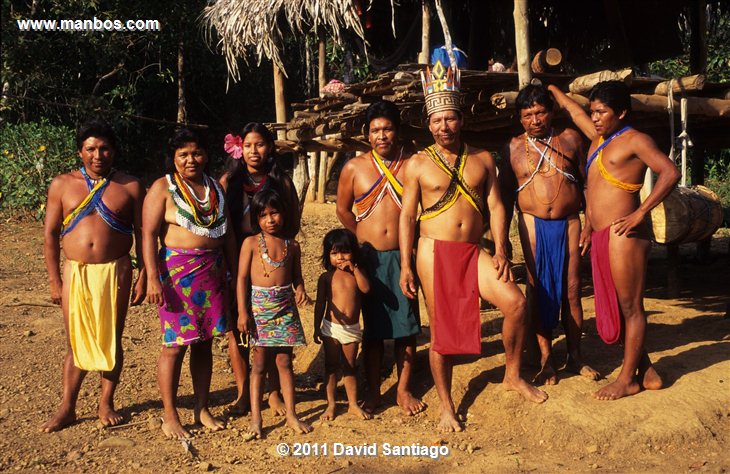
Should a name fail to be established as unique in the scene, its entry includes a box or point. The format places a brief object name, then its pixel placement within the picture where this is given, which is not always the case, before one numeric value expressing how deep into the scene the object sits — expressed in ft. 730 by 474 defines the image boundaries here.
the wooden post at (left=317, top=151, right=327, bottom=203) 43.98
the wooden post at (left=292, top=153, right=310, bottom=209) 36.01
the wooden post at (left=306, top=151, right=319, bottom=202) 45.11
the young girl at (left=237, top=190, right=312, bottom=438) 14.56
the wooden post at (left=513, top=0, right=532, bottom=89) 20.11
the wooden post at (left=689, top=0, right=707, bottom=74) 27.27
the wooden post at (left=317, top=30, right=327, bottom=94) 40.22
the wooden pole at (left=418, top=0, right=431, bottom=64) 28.40
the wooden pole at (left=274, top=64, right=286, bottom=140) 38.06
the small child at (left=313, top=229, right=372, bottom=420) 15.19
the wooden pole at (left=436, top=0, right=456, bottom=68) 25.40
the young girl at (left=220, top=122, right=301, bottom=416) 15.51
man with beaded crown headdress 14.65
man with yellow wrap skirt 14.73
